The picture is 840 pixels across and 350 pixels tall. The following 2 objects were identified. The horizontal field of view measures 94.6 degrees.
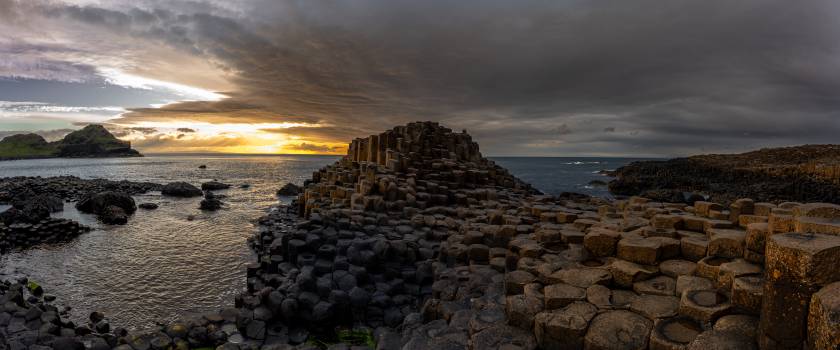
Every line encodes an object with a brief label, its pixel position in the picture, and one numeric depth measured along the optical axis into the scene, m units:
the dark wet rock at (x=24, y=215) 20.67
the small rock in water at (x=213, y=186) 46.88
